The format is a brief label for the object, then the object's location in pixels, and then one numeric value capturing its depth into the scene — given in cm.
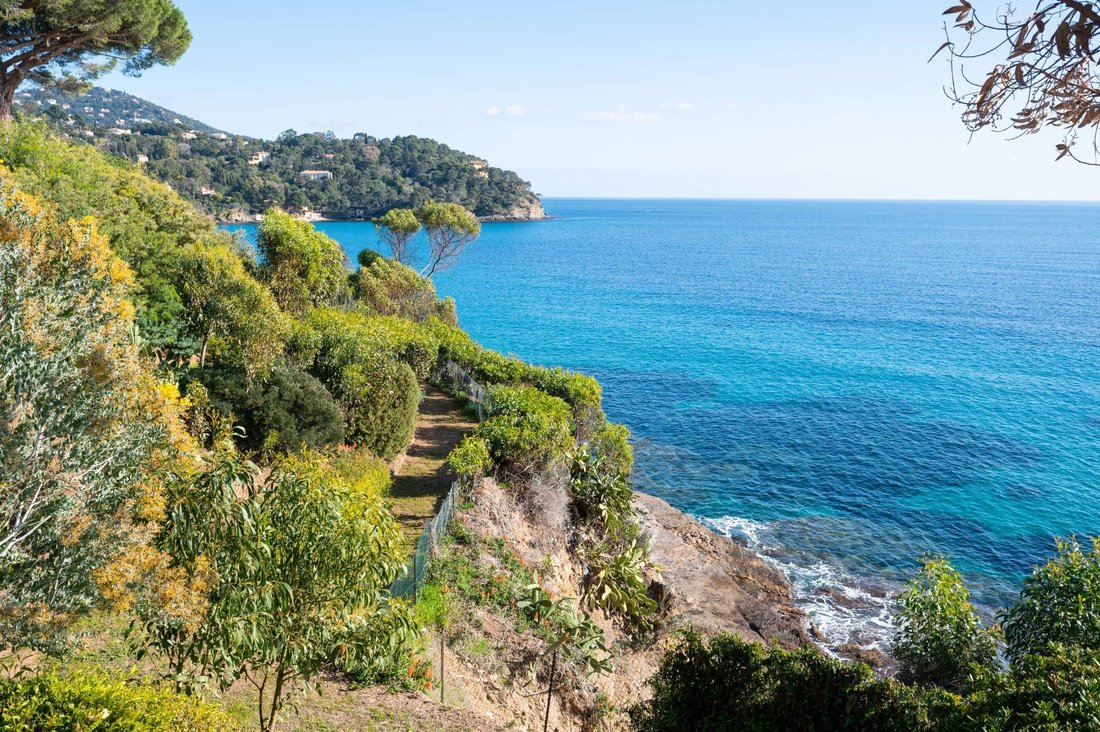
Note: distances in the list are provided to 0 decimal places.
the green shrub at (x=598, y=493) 2119
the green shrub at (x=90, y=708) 623
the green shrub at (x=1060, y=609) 1112
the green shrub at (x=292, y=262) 3088
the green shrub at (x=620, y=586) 1875
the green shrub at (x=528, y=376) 2644
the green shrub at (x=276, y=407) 1864
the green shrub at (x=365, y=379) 2159
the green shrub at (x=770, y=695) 945
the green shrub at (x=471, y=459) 1870
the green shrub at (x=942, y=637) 1329
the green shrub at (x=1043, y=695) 762
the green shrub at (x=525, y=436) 2008
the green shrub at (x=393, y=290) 4194
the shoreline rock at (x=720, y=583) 2130
